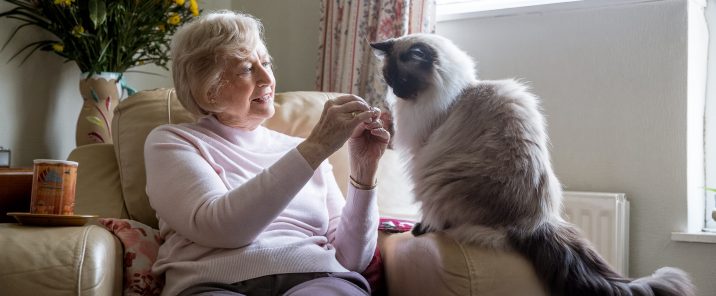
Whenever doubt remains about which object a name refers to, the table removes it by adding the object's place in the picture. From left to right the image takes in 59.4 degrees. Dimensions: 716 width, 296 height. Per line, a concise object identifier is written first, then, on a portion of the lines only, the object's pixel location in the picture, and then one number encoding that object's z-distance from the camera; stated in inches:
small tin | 48.4
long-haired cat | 48.4
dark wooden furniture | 57.5
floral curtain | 97.9
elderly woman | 44.0
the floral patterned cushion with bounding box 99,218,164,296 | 50.4
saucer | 47.8
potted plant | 85.0
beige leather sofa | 42.8
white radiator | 85.3
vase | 85.8
